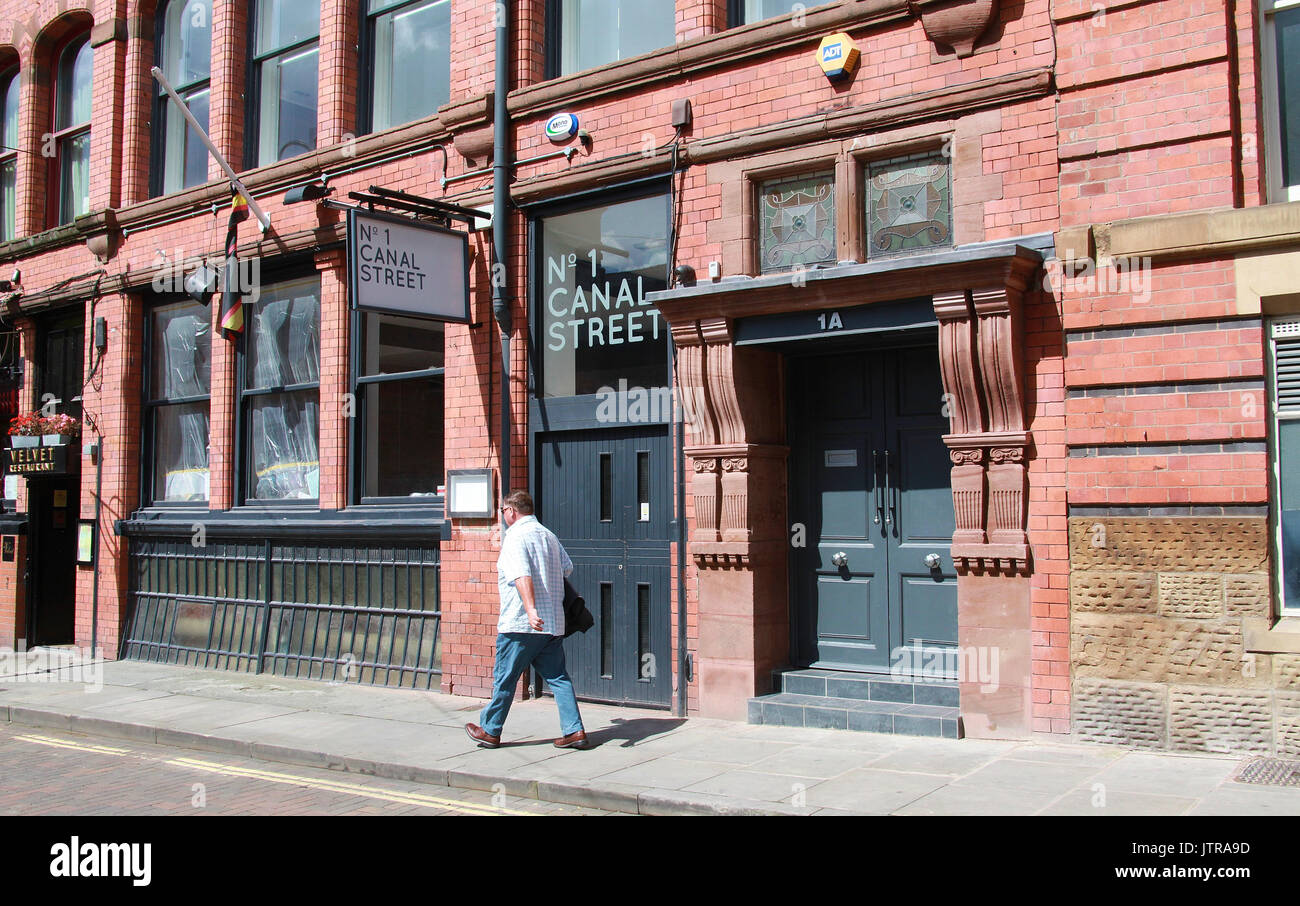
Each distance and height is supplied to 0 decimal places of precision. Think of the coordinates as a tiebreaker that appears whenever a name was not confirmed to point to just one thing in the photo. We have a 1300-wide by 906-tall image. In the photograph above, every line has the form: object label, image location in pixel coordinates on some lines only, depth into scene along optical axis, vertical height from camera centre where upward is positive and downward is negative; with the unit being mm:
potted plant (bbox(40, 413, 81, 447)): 15102 +1202
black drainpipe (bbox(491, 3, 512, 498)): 10742 +2951
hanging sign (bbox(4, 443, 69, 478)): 15160 +776
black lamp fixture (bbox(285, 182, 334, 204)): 11688 +3488
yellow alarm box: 8828 +3681
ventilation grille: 7316 +990
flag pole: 11773 +3911
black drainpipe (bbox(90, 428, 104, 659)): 14914 -535
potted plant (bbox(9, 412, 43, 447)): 15266 +1198
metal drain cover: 6492 -1575
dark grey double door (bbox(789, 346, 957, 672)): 8805 +40
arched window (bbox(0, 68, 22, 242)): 17406 +5804
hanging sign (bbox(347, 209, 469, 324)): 9836 +2316
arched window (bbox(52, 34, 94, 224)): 16469 +5870
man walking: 8250 -770
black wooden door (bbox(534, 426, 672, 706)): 9883 -306
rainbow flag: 13031 +2704
